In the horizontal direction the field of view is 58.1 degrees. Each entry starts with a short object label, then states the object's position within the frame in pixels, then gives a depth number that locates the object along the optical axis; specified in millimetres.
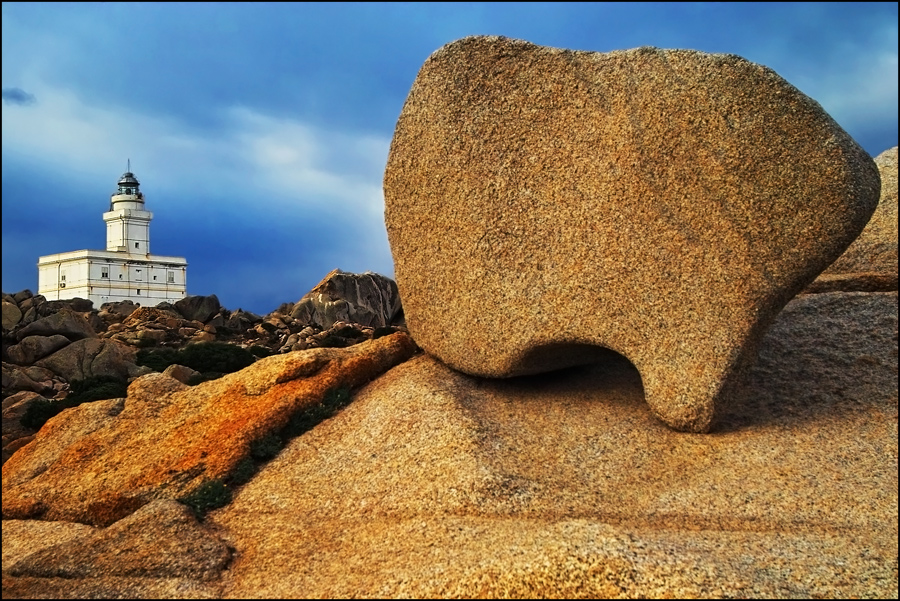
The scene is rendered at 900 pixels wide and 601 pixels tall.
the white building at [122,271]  67625
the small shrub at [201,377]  16688
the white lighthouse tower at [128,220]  76250
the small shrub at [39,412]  15805
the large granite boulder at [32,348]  23703
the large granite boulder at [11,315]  27231
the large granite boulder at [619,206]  9641
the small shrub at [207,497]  9500
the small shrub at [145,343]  28483
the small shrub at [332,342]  22609
